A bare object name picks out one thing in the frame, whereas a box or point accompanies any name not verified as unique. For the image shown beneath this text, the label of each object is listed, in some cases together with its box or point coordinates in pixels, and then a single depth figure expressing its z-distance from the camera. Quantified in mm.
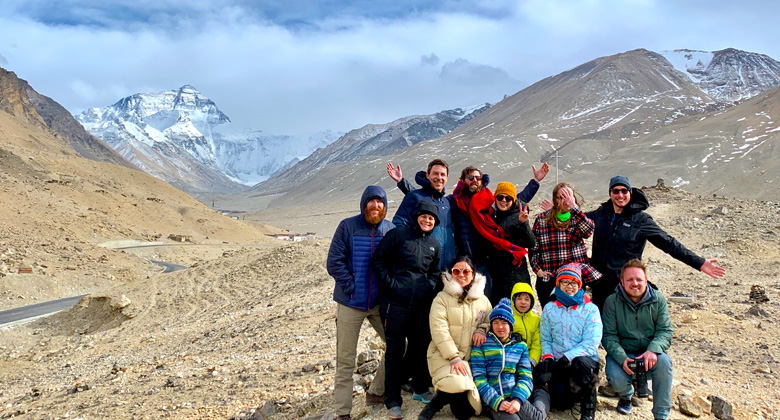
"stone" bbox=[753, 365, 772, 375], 6882
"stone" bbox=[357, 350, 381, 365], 7121
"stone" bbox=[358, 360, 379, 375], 6918
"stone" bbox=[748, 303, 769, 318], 9281
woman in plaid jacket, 5770
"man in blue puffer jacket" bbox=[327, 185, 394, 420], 5590
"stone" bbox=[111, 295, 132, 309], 19156
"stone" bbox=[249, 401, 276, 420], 6410
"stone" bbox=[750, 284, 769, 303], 10238
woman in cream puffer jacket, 4922
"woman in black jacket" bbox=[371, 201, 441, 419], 5324
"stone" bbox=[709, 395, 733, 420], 5105
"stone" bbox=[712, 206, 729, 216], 21117
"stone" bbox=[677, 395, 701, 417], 5051
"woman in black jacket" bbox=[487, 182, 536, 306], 5660
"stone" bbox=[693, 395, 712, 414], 5090
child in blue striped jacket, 4773
